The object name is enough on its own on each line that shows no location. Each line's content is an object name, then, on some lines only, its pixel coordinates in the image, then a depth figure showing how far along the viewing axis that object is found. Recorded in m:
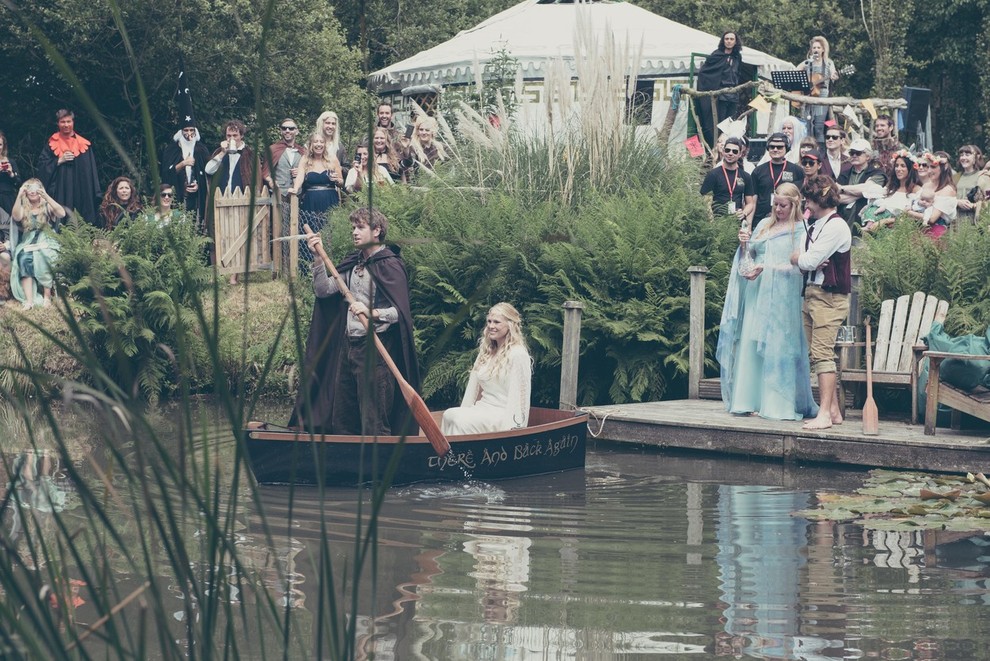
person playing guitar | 20.20
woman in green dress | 17.25
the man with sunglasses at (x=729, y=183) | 15.78
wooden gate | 19.36
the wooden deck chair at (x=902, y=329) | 13.23
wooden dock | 11.52
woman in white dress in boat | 11.52
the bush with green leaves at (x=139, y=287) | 16.11
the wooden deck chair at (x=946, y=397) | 11.75
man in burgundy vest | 11.85
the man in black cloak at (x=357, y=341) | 11.41
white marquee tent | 25.91
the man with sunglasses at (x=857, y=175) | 16.53
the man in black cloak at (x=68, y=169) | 19.08
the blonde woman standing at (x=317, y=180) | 18.06
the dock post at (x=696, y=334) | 13.95
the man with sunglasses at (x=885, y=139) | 17.48
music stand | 20.56
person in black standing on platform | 20.38
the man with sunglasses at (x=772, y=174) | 15.55
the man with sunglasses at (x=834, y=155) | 16.89
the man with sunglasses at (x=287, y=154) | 18.45
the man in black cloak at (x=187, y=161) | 19.02
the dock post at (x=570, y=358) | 13.91
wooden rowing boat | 10.62
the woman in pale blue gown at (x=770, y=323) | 12.46
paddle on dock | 11.99
